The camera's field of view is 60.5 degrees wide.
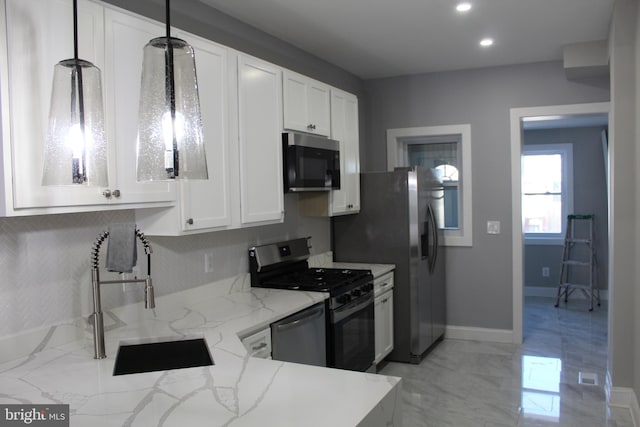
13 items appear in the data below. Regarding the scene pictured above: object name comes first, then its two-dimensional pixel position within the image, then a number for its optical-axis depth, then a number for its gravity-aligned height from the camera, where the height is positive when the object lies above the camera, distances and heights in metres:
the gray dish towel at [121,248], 2.24 -0.16
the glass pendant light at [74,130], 1.72 +0.25
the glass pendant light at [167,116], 1.54 +0.26
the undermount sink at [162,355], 2.24 -0.63
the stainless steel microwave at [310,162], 3.63 +0.30
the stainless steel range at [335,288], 3.53 -0.56
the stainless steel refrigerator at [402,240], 4.66 -0.32
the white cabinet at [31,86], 1.88 +0.44
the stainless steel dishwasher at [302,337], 2.89 -0.74
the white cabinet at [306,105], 3.69 +0.72
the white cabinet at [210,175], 2.74 +0.17
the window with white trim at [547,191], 7.64 +0.15
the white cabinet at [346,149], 4.34 +0.47
